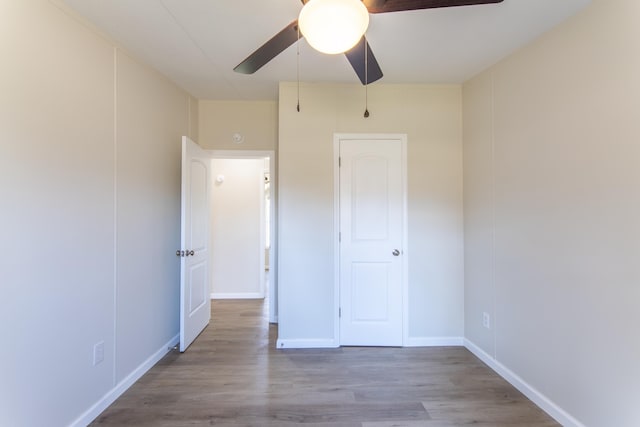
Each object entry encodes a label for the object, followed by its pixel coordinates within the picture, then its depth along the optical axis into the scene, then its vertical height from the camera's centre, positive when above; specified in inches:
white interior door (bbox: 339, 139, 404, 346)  117.5 -9.6
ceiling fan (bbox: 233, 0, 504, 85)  54.5 +38.2
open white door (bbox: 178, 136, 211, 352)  110.6 -11.5
